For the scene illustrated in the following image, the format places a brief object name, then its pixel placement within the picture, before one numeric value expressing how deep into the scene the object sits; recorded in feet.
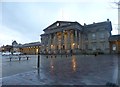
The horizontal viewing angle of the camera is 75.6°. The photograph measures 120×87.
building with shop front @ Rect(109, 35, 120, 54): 95.09
